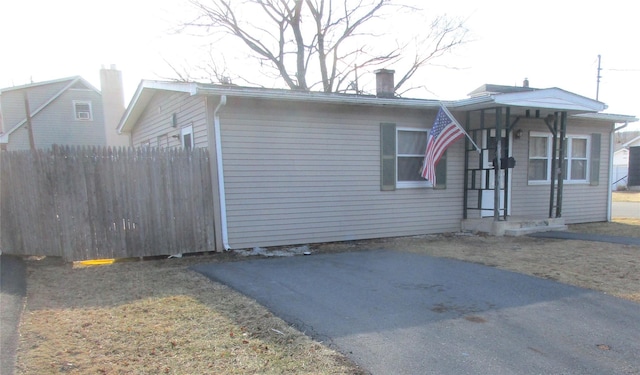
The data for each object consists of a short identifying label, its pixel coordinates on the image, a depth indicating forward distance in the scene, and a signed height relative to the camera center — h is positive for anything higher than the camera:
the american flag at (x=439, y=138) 8.34 +0.29
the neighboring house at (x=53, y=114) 21.20 +2.56
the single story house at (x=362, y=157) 7.40 -0.09
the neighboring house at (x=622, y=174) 29.05 -1.95
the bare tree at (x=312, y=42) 19.50 +5.74
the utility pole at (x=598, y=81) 31.95 +5.44
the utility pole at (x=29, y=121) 19.12 +1.97
